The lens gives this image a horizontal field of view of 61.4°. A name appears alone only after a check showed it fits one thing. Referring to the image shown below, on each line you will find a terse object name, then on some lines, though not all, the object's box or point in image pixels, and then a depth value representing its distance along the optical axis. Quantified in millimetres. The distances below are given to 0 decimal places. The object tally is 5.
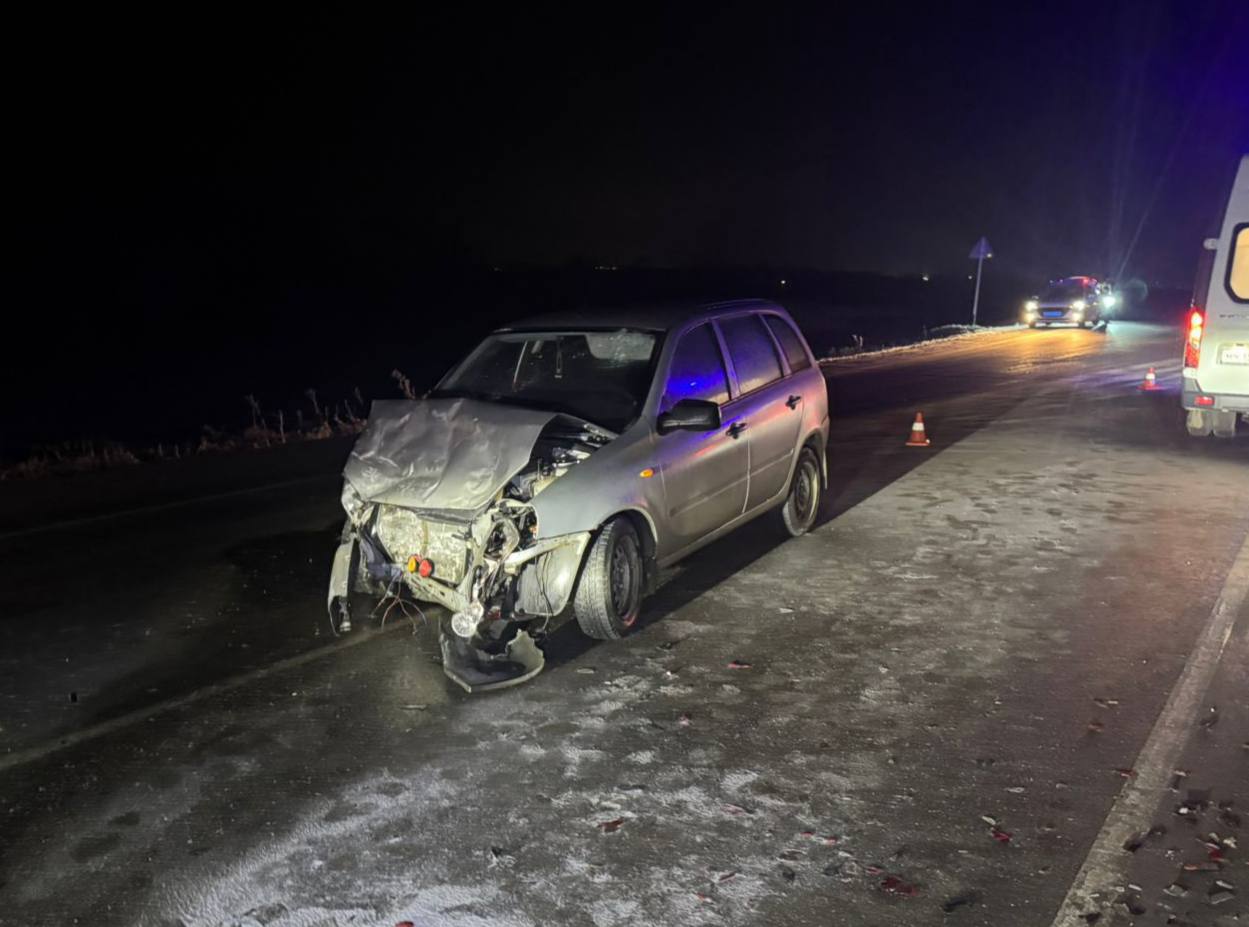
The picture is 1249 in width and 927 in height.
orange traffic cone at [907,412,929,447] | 12242
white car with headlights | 35000
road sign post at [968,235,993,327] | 33147
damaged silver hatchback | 5348
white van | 10969
